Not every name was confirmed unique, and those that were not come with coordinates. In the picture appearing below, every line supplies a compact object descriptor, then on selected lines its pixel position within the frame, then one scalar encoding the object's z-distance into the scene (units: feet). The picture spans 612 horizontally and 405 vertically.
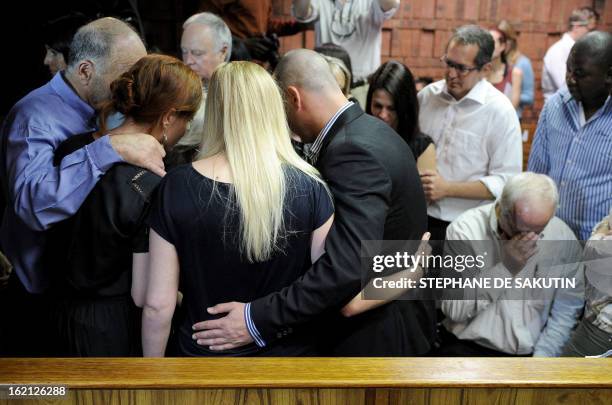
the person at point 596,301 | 6.10
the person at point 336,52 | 8.72
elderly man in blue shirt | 4.81
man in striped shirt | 7.63
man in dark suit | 4.61
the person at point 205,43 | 8.09
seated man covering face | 6.69
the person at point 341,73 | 7.36
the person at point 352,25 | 10.30
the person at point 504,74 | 14.08
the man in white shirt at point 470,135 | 8.13
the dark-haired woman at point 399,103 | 7.66
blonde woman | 4.33
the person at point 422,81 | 15.20
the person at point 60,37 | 6.98
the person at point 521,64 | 15.53
